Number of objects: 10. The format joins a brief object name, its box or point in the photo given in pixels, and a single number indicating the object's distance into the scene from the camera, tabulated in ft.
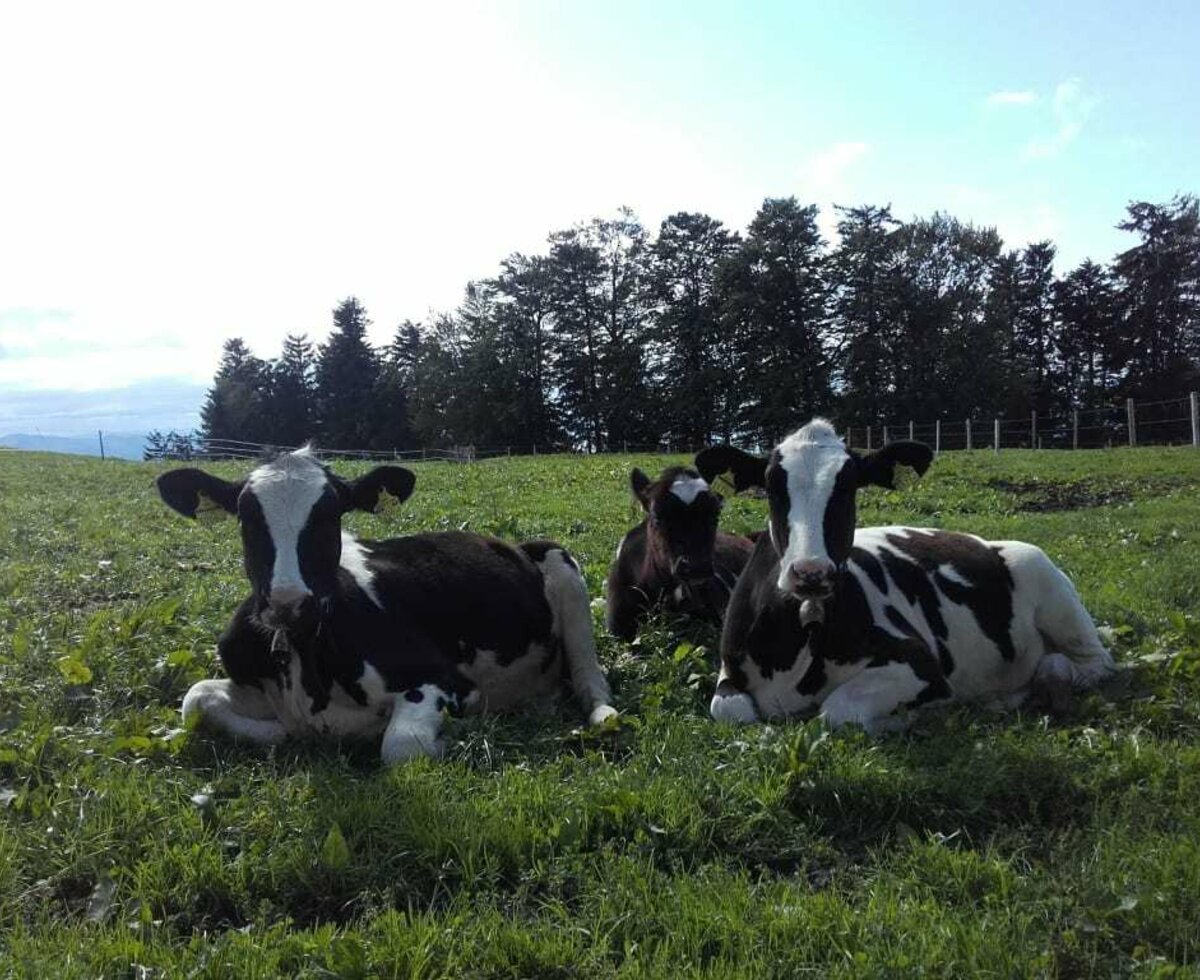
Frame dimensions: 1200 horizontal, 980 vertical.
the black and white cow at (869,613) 19.57
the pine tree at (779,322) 195.42
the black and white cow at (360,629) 18.54
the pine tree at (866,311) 192.75
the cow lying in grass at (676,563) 27.66
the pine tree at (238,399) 306.76
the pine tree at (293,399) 304.65
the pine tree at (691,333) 209.15
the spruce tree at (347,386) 294.66
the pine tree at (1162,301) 213.05
